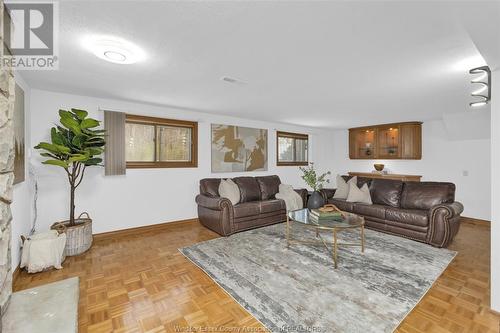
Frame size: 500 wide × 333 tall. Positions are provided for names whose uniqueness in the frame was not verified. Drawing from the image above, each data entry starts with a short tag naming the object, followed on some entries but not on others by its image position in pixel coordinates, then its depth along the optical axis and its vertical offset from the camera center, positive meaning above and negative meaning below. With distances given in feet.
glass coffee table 8.97 -2.41
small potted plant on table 12.08 -1.70
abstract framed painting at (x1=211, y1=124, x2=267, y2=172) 16.34 +1.29
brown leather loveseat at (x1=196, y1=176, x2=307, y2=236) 12.27 -2.37
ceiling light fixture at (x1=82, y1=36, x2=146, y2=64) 6.20 +3.41
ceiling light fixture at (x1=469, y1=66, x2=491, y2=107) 7.59 +3.18
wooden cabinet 18.01 +2.02
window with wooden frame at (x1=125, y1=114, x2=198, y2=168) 13.24 +1.44
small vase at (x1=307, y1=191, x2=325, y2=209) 12.06 -1.90
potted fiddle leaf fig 9.21 +0.63
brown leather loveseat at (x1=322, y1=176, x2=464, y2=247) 10.43 -2.36
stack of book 10.10 -2.25
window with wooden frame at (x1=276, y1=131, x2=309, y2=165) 20.51 +1.60
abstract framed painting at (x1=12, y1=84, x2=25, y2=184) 7.68 +1.09
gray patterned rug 5.81 -3.81
